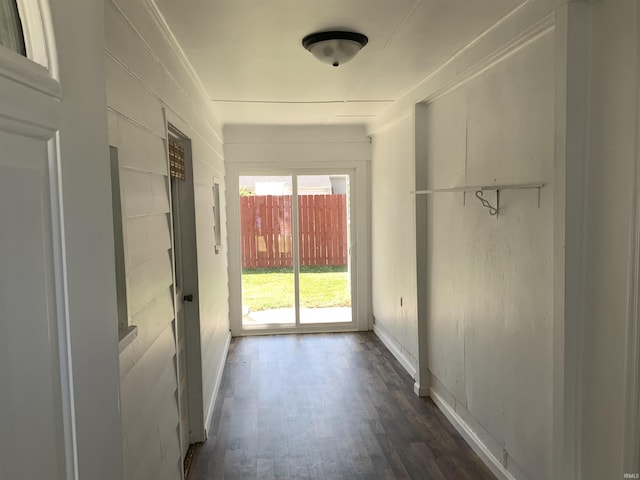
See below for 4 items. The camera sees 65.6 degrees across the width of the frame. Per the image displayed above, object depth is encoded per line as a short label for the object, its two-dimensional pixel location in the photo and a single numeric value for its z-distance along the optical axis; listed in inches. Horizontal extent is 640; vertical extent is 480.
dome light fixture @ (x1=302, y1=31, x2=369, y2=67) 98.9
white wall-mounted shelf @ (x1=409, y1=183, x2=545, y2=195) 91.2
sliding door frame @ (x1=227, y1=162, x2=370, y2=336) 226.8
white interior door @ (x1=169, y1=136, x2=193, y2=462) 120.9
